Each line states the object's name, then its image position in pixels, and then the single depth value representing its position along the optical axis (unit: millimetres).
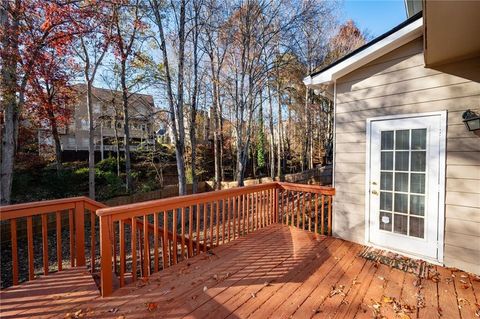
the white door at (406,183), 3125
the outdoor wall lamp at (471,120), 2697
